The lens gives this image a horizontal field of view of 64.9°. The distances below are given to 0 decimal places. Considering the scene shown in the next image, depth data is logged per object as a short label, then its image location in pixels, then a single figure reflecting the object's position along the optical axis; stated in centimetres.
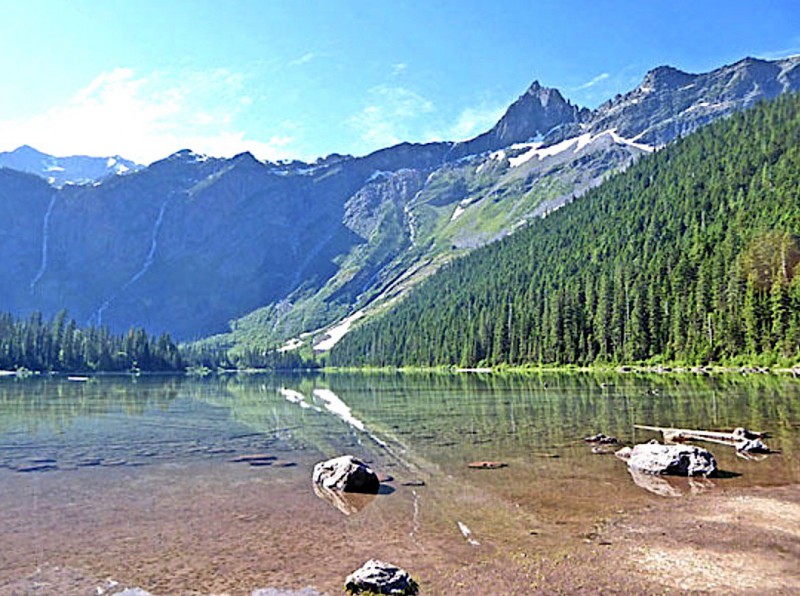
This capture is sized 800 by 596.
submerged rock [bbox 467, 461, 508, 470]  3015
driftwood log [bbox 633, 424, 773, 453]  3209
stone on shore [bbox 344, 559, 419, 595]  1388
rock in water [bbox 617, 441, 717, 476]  2739
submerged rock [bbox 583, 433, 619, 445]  3681
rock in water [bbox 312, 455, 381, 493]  2567
